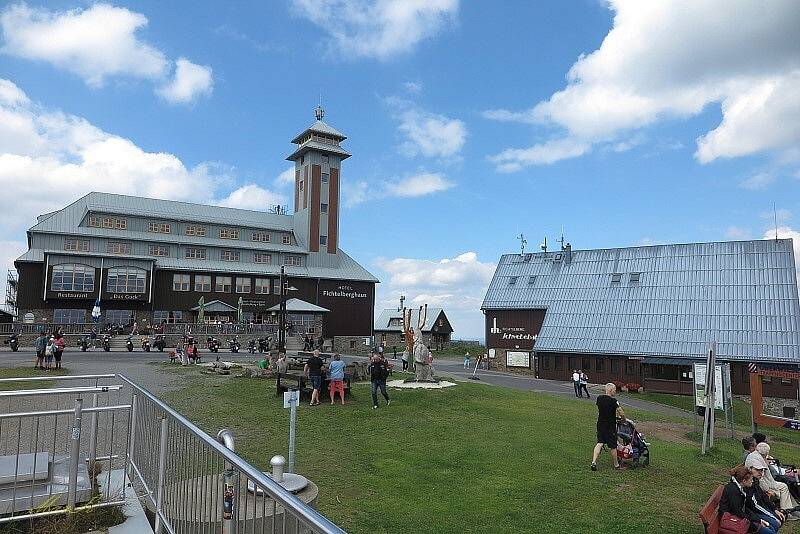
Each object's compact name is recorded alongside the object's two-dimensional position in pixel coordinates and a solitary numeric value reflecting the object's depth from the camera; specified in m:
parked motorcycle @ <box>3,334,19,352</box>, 37.96
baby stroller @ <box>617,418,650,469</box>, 11.51
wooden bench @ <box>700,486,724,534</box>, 7.63
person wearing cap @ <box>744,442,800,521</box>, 9.84
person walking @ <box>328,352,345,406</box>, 18.12
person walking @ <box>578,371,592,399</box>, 28.19
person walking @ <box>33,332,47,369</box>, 26.72
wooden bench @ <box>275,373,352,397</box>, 18.86
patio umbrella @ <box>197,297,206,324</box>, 49.69
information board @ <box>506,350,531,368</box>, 45.69
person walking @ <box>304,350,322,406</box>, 17.69
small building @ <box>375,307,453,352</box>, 78.25
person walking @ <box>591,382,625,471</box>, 11.22
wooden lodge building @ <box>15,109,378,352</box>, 48.75
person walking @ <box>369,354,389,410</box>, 17.45
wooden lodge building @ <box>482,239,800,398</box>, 34.53
